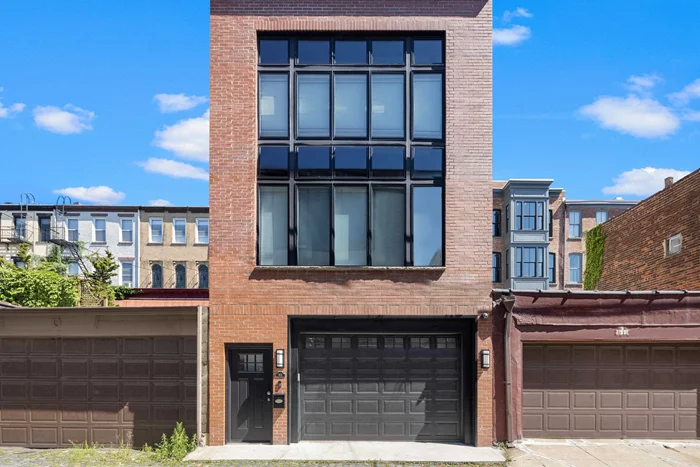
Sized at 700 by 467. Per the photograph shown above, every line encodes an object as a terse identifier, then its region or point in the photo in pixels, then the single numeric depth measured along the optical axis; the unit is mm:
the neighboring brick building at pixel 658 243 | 15469
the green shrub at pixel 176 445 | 11336
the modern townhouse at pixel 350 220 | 12062
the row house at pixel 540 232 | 37875
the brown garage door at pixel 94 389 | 12125
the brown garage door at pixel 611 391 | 12570
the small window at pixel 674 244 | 16172
